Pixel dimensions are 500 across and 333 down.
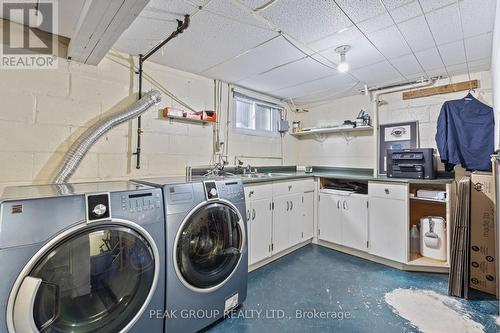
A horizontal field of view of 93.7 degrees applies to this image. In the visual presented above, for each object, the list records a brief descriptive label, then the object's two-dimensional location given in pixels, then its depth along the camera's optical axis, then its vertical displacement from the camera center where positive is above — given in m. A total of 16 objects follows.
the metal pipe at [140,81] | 2.06 +0.85
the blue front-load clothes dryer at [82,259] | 0.97 -0.45
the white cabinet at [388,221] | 2.57 -0.60
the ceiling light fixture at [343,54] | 2.14 +1.10
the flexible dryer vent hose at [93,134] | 1.79 +0.27
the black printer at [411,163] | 2.57 +0.06
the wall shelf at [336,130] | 3.37 +0.60
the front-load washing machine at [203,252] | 1.49 -0.60
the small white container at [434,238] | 2.56 -0.76
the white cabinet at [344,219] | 2.86 -0.65
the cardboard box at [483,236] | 2.11 -0.62
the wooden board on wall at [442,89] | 2.66 +0.96
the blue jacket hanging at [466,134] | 2.46 +0.38
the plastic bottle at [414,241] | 2.75 -0.86
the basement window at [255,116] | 3.32 +0.80
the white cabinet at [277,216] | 2.49 -0.58
